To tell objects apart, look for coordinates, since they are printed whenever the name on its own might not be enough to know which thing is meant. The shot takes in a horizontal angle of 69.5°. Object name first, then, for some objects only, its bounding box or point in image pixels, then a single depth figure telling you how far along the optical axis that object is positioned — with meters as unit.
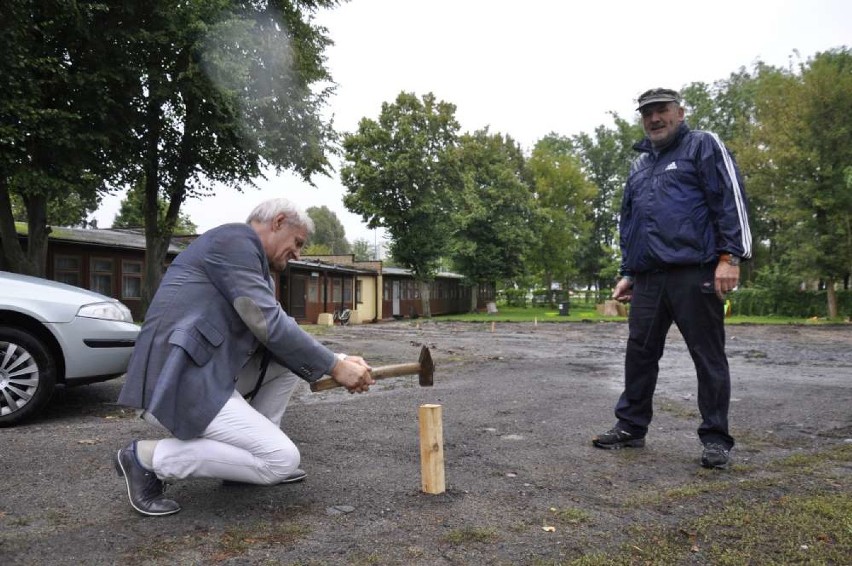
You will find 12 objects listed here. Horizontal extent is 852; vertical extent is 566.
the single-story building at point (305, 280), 23.22
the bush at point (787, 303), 33.34
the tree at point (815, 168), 32.00
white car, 4.85
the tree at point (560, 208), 51.50
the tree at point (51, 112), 15.18
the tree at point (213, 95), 18.20
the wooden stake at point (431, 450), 3.12
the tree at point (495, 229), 44.88
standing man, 3.73
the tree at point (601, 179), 61.94
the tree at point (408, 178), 40.31
